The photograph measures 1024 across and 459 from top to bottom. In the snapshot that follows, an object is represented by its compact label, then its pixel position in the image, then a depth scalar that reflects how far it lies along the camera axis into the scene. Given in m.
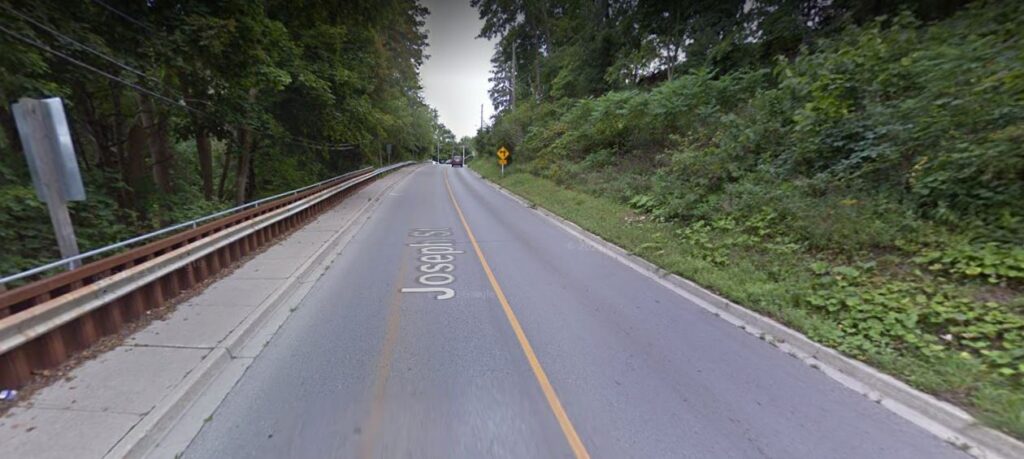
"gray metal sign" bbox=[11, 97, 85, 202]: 3.74
